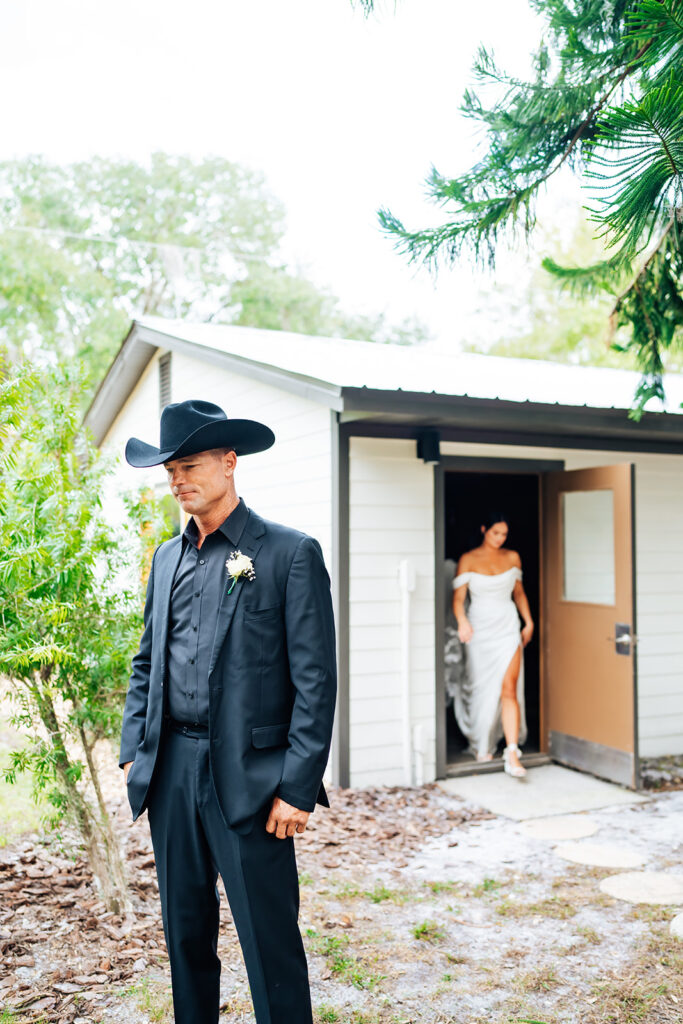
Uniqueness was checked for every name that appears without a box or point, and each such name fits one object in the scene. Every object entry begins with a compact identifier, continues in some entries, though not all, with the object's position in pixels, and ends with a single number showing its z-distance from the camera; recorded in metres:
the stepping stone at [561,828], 5.20
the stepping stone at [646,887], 4.24
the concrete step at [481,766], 6.38
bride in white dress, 6.74
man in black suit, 2.42
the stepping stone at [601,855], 4.73
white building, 5.94
